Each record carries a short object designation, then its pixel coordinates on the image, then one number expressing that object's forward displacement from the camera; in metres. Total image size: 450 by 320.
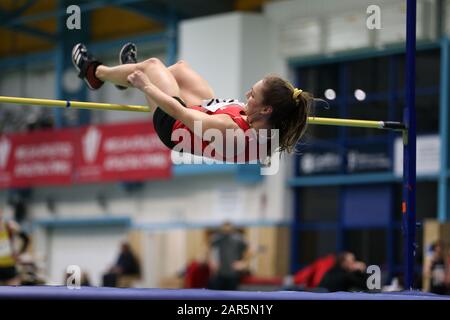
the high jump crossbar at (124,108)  8.40
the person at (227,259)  19.18
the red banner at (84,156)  24.20
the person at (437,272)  15.19
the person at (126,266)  22.36
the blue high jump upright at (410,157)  8.55
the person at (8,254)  14.17
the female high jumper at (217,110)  7.53
